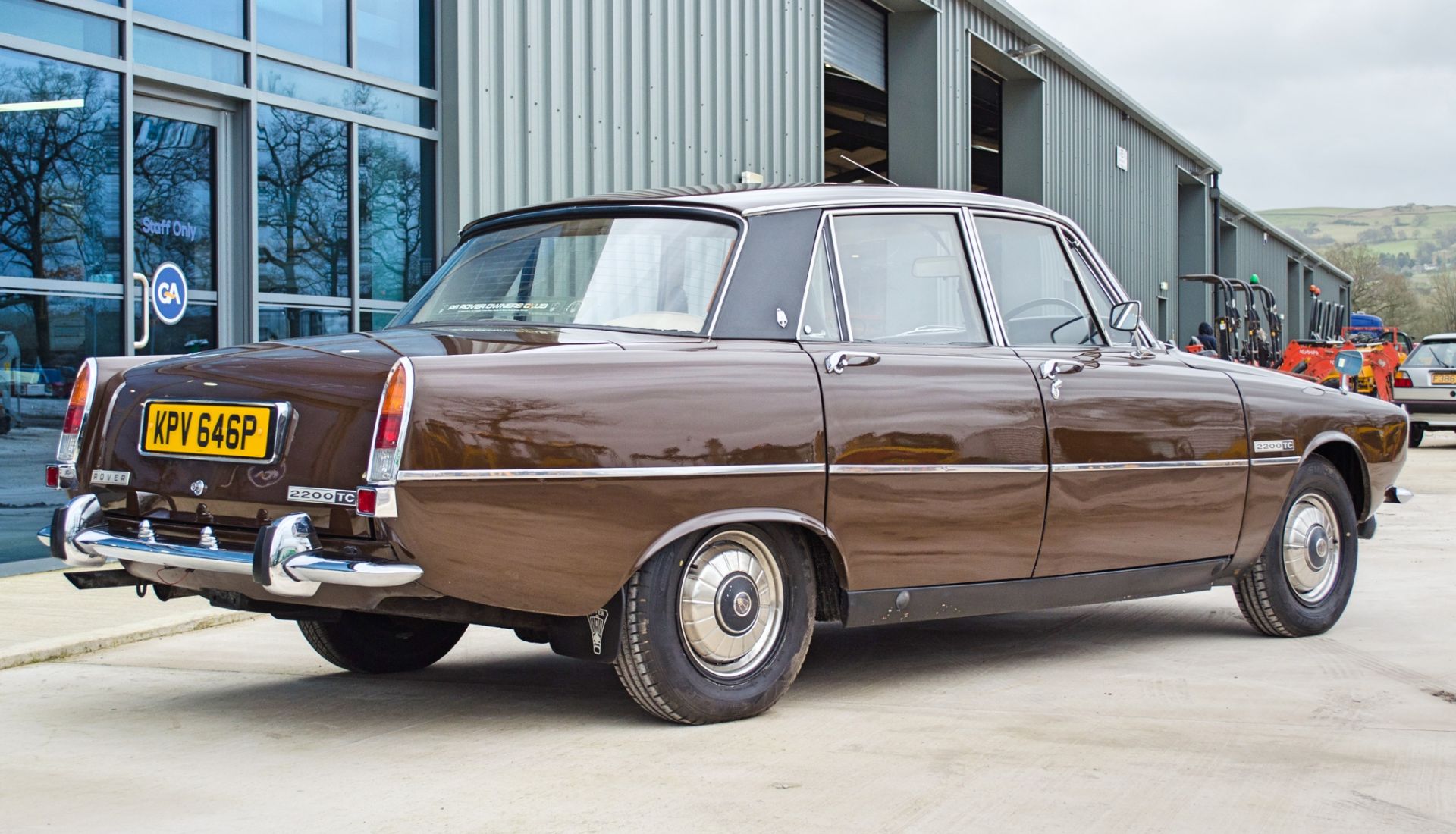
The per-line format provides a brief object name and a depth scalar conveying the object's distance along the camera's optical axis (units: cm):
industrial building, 834
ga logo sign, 891
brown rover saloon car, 383
